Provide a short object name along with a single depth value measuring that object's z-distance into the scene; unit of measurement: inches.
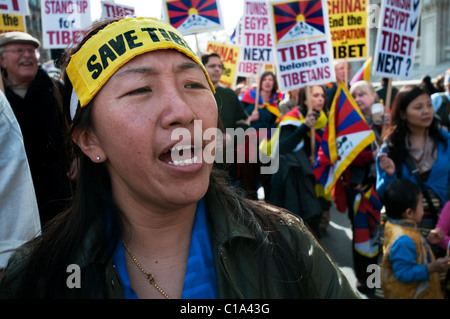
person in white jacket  78.3
